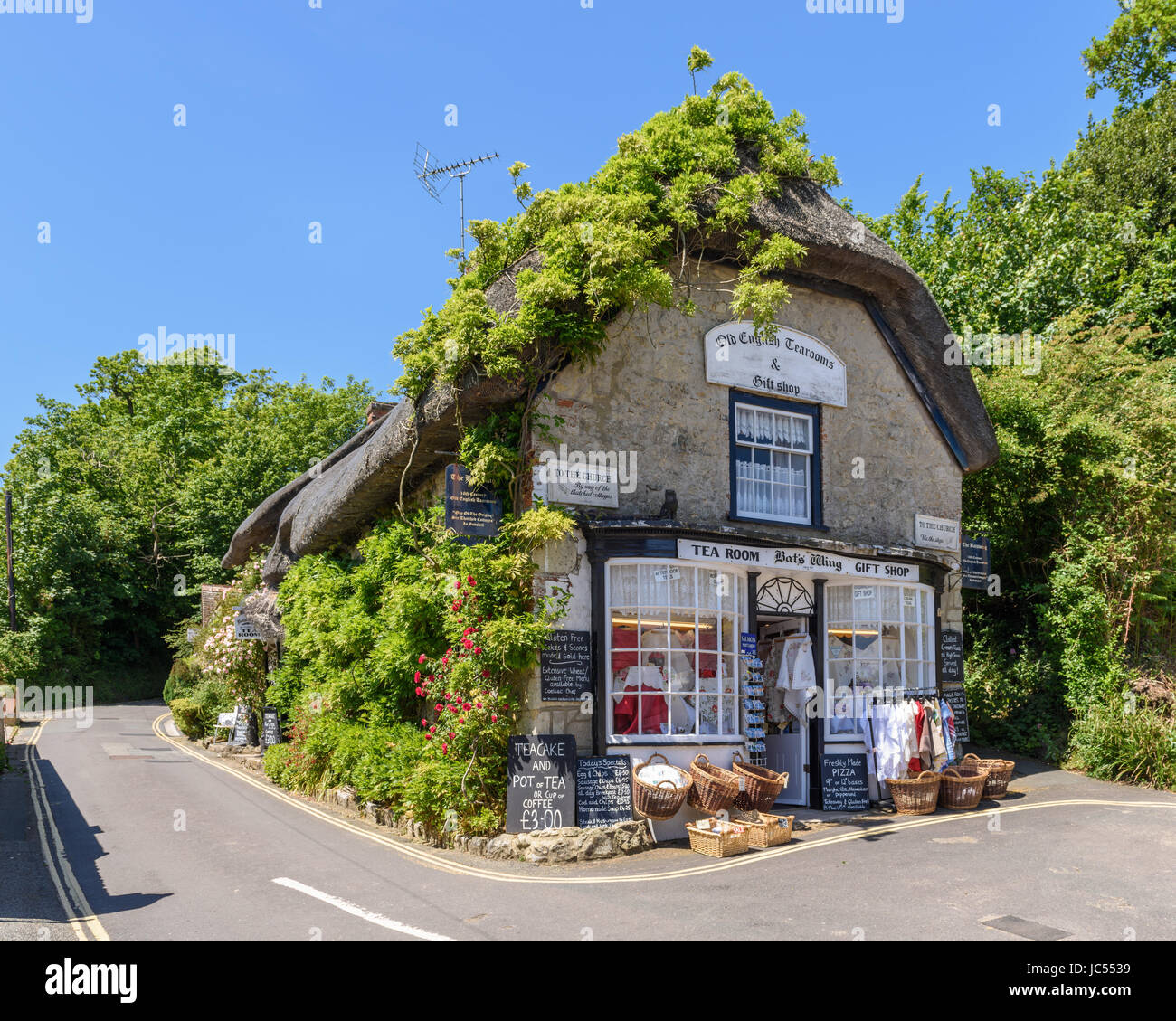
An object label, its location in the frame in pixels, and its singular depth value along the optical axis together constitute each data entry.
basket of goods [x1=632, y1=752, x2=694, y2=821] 8.97
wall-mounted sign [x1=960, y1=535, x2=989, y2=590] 13.48
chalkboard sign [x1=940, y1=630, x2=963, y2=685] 12.65
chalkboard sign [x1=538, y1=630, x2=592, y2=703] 9.22
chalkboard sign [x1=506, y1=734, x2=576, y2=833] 8.80
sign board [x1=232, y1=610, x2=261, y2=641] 17.17
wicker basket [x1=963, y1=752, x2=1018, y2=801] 11.35
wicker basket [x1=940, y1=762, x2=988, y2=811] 10.79
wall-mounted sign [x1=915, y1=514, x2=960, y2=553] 12.87
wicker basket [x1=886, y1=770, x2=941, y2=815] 10.58
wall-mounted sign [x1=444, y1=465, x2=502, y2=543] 9.25
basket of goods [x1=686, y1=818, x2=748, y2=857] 8.66
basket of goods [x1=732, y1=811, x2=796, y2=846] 8.99
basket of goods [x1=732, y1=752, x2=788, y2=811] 9.41
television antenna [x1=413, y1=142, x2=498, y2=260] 12.83
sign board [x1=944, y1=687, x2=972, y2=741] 12.61
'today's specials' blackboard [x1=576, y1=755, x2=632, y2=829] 8.95
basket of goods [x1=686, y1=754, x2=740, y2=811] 9.00
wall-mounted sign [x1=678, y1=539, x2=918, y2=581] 9.95
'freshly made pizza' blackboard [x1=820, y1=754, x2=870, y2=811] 10.84
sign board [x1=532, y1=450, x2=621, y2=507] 9.58
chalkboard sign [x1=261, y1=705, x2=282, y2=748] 16.02
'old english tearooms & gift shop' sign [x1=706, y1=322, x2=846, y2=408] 11.16
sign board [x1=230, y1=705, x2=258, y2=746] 18.06
